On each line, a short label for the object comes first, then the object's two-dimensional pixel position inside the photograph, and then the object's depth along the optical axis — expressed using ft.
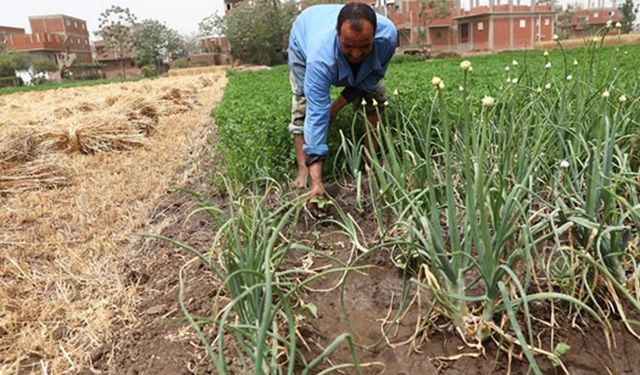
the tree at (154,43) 149.38
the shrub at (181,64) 121.43
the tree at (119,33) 150.00
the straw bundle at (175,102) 25.62
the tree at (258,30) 117.70
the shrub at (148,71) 129.29
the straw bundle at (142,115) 19.74
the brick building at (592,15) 160.04
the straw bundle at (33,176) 13.30
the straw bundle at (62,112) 20.35
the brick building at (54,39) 163.02
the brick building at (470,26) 120.98
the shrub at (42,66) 127.24
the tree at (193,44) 175.10
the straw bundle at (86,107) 22.59
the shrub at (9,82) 109.91
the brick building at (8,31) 208.54
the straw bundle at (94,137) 16.61
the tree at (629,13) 135.44
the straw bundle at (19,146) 14.55
